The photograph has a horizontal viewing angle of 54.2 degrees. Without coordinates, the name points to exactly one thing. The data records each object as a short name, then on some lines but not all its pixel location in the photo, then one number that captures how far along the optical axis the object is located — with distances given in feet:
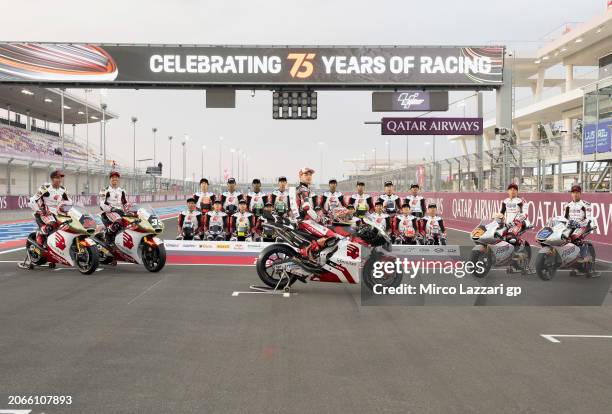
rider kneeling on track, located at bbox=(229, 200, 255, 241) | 49.16
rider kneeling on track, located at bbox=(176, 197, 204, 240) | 49.26
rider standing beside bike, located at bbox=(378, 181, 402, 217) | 52.90
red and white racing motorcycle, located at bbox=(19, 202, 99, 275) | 36.91
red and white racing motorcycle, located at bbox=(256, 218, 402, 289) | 29.30
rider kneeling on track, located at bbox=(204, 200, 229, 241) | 48.96
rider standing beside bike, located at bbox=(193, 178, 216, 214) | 50.24
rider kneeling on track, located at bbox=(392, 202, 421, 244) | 49.47
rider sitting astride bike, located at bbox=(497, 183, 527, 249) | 36.19
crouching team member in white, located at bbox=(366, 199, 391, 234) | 48.47
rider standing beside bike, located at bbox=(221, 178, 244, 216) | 50.65
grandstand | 146.11
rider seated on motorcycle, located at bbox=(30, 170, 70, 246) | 38.42
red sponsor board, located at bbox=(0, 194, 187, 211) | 89.48
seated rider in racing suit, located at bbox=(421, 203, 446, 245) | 49.40
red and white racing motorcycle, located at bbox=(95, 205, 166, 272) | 37.70
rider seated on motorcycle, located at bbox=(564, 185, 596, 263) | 35.88
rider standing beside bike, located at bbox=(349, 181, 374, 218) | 52.16
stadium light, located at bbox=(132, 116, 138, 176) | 206.18
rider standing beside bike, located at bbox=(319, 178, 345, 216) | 52.29
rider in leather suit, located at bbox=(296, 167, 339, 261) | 30.09
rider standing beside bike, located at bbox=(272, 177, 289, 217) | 49.96
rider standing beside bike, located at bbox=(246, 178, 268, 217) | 51.90
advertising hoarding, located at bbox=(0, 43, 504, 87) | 80.53
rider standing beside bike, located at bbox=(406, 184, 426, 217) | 52.54
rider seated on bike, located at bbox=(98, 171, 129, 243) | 38.81
